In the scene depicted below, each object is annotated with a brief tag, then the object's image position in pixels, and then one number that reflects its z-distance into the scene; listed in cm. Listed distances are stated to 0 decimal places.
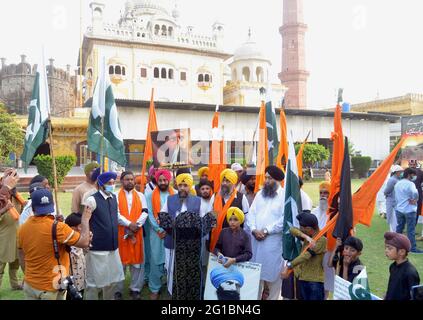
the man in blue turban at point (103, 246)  399
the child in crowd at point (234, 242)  374
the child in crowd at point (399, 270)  284
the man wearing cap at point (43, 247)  289
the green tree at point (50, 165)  1563
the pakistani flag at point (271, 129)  586
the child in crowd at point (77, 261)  364
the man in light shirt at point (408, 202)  661
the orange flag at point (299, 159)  564
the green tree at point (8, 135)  2096
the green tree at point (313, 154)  2069
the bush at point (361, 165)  2427
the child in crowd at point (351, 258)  323
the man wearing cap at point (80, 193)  465
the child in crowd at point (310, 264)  354
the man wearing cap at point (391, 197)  759
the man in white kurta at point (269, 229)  406
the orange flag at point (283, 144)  560
